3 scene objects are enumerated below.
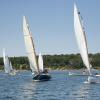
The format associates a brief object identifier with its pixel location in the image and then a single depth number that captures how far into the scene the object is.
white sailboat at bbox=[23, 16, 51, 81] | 101.00
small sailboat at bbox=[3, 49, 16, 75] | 156.75
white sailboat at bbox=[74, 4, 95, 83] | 80.62
